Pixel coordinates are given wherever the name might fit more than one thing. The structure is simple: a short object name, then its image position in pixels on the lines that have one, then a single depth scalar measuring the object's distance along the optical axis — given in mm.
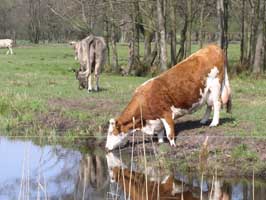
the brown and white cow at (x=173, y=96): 13352
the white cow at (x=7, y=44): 56038
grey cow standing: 21609
